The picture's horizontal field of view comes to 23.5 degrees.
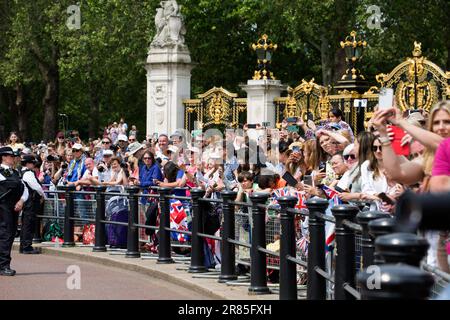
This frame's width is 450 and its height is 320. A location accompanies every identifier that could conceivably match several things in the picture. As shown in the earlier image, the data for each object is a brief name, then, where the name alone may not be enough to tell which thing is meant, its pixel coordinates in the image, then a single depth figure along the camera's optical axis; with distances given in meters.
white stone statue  30.14
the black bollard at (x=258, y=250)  11.66
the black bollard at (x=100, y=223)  17.86
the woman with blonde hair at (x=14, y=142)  28.53
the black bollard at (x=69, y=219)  19.05
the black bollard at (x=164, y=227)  15.52
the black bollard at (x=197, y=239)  14.14
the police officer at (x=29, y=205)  17.59
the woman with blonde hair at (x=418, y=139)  6.74
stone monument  29.66
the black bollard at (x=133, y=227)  16.64
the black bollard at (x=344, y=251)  7.62
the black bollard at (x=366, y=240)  6.68
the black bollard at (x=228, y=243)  12.91
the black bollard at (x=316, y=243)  9.00
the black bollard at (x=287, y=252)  10.36
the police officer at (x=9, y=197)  15.09
